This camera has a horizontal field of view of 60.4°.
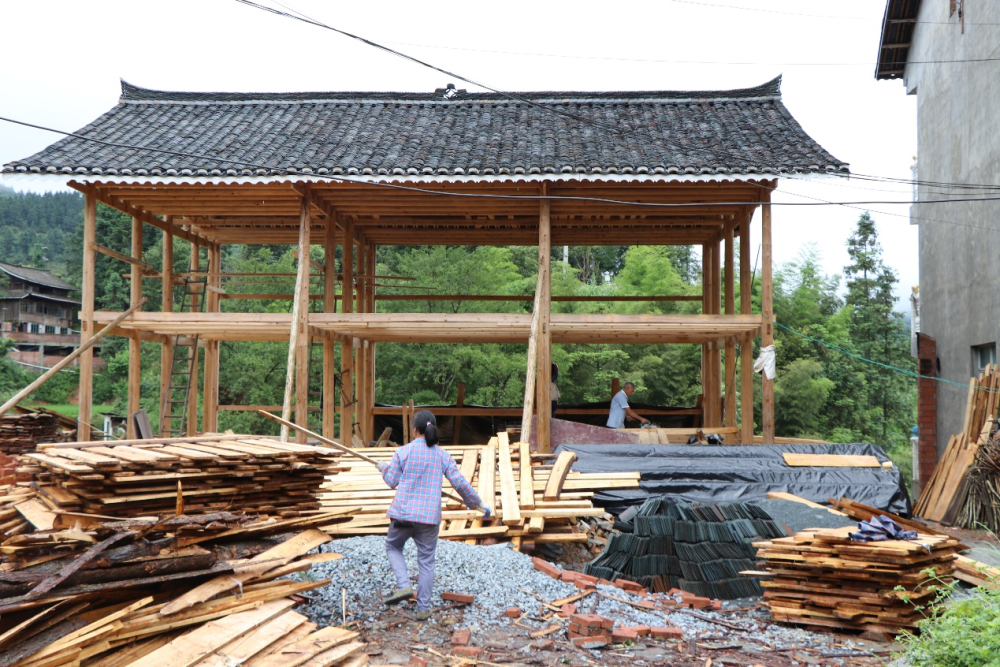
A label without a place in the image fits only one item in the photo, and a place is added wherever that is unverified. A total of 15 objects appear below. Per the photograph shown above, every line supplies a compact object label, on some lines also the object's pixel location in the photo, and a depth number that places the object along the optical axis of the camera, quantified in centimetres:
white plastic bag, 1394
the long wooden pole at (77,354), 1244
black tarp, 1180
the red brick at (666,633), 743
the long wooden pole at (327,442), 854
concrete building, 1555
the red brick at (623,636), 721
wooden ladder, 1788
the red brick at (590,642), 702
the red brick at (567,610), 776
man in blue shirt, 1673
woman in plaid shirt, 761
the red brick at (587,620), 726
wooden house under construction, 1405
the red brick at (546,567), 876
